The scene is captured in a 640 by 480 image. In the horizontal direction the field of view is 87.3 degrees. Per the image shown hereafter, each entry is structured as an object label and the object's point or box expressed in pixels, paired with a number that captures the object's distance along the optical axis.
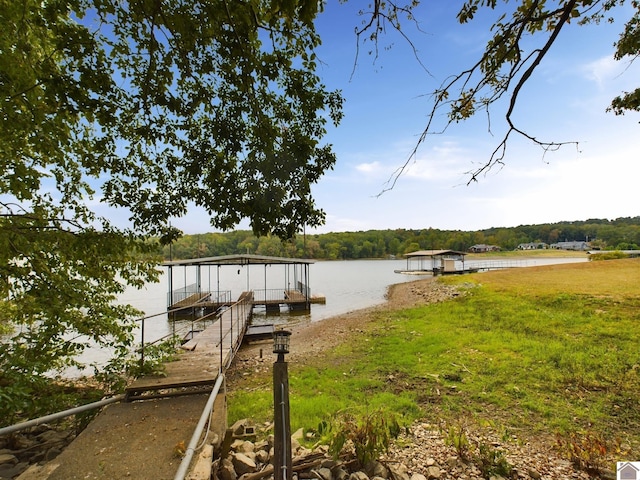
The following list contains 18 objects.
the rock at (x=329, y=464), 4.06
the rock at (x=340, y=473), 3.93
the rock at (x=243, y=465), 3.83
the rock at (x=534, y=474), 4.18
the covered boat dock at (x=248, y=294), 20.28
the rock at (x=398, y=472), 4.01
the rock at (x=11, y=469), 3.76
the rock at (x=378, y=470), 4.00
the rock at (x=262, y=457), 4.16
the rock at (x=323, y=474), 3.87
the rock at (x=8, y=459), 4.11
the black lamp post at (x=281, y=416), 3.18
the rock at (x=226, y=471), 3.62
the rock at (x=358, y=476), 3.83
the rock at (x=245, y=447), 4.32
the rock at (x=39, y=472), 2.92
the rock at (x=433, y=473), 4.16
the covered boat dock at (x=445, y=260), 45.62
